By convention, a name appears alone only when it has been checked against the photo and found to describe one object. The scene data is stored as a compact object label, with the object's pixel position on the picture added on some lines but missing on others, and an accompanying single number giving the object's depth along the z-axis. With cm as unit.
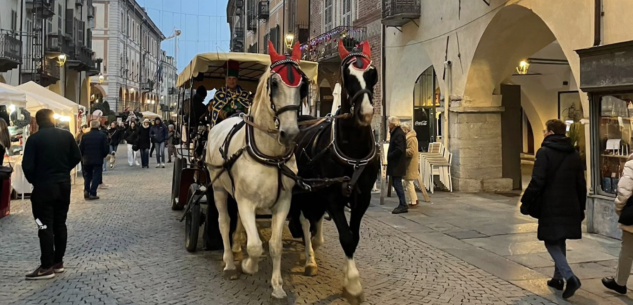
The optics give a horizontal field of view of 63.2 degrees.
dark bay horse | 450
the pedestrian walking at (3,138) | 759
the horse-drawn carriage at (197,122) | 653
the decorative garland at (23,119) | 1170
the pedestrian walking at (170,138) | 2081
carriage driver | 678
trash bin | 896
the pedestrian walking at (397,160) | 956
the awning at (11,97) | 998
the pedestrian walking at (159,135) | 1961
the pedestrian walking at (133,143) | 1952
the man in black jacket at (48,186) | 554
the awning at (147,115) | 3459
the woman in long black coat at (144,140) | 1888
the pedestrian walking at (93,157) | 1180
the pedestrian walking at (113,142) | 1951
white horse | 426
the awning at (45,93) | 1366
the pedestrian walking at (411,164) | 1021
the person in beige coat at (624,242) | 485
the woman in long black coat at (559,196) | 496
